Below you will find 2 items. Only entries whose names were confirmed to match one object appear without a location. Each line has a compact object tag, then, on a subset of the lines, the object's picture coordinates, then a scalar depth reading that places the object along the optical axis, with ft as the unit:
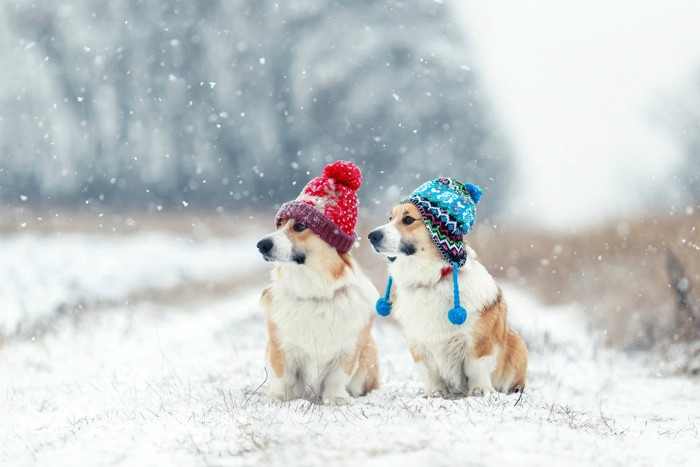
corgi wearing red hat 32.12
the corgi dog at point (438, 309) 32.22
